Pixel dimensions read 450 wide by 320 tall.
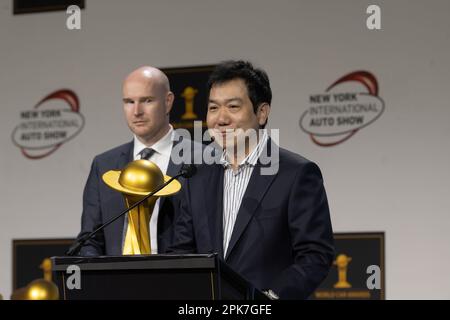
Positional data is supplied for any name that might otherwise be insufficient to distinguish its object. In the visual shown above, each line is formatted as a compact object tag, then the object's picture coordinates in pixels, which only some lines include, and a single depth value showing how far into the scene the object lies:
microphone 5.02
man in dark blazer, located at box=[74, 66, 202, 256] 5.95
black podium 4.00
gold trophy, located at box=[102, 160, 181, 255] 5.41
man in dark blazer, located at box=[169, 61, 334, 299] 4.99
